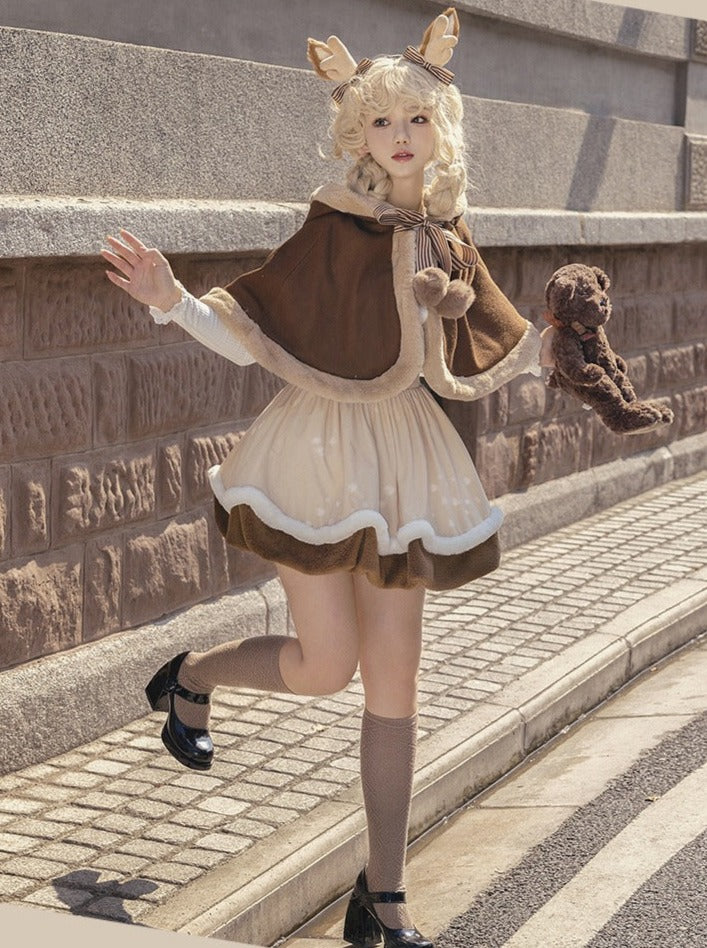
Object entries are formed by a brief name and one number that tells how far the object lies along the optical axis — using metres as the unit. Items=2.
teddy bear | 4.59
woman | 4.18
